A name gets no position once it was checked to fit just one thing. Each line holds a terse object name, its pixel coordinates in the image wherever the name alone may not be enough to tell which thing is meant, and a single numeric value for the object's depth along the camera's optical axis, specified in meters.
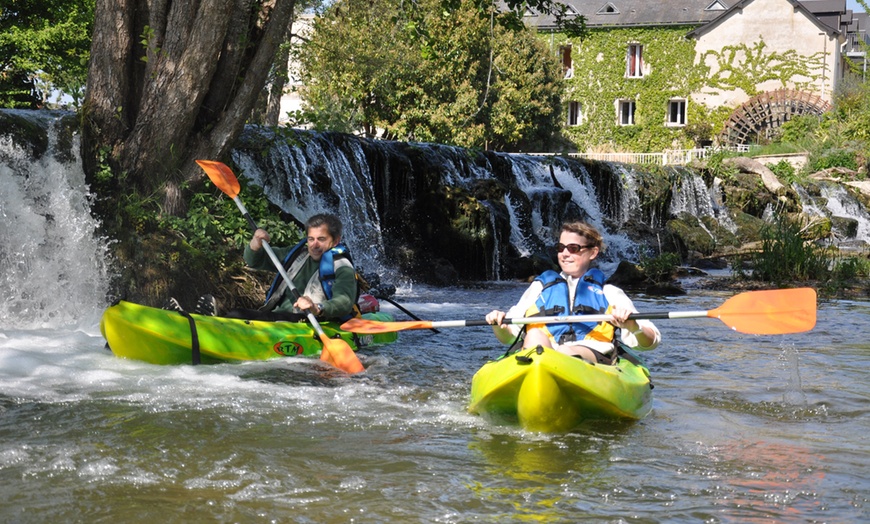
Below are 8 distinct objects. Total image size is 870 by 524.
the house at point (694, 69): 31.30
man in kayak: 6.35
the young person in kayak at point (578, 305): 4.77
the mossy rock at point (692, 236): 17.41
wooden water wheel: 30.41
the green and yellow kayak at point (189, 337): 5.84
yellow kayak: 4.28
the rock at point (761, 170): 21.03
